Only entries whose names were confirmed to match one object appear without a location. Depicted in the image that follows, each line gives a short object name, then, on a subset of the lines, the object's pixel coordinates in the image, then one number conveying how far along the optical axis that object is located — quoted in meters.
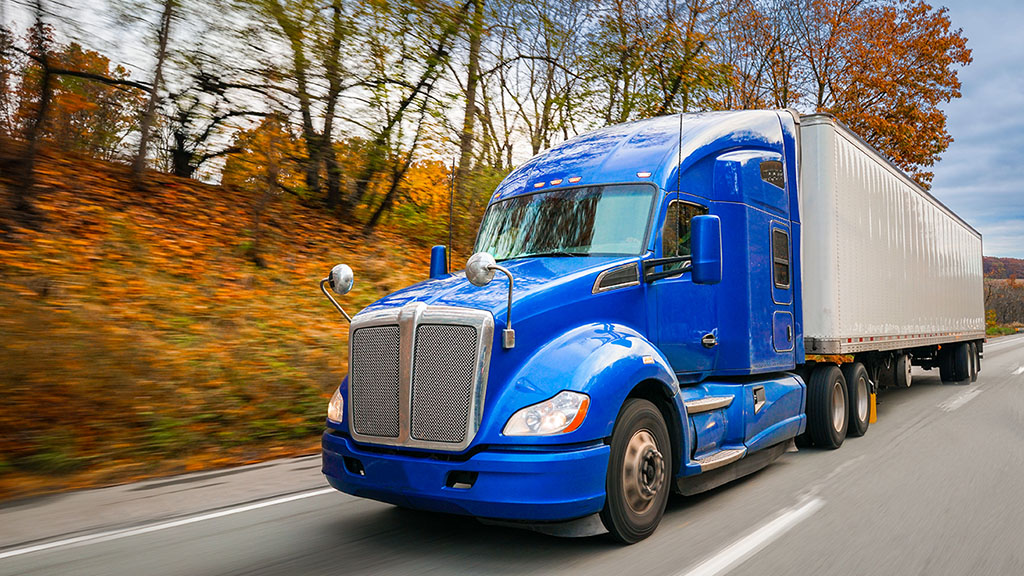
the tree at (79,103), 11.24
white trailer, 8.32
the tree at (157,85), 12.23
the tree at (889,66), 28.94
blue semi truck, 4.36
